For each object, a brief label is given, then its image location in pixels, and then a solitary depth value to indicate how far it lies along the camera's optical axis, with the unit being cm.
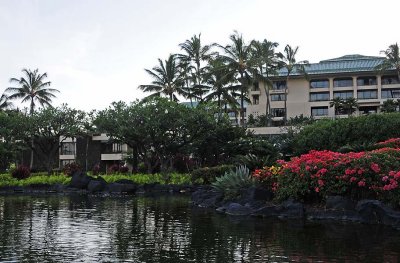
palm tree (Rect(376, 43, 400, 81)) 6469
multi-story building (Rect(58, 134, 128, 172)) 6366
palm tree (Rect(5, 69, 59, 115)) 6006
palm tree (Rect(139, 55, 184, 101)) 5416
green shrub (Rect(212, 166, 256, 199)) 1970
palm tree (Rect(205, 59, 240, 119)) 5012
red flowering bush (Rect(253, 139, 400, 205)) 1507
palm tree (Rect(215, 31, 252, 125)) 5016
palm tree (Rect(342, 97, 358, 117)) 6957
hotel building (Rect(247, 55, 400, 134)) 7481
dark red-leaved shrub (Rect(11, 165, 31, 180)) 3844
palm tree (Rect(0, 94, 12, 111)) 6109
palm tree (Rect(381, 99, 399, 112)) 6367
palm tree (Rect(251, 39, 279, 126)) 5122
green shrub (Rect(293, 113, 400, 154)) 2645
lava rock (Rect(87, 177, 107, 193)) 3012
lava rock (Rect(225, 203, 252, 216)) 1650
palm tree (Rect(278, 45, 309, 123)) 6650
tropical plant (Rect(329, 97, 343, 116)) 7056
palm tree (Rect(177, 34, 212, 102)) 5384
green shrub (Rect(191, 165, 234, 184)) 3003
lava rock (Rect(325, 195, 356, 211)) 1530
